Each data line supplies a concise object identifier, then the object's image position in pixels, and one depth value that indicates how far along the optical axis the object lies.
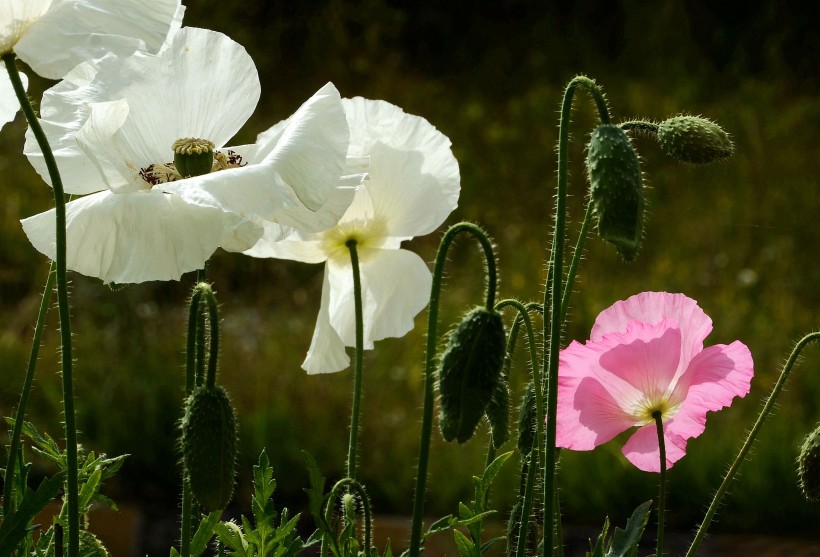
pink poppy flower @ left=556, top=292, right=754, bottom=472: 1.26
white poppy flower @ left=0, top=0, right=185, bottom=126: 1.19
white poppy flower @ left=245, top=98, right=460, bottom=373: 1.29
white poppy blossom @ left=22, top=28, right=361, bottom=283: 1.21
